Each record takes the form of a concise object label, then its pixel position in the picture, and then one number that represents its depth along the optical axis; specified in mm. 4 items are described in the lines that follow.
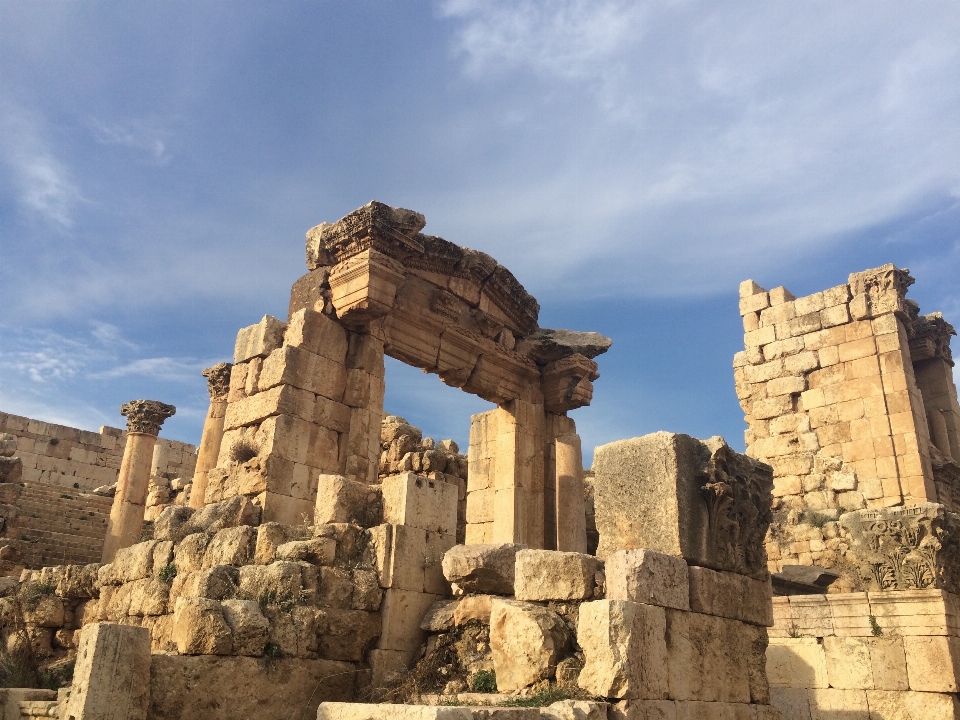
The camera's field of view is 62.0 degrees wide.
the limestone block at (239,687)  5254
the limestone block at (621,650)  4711
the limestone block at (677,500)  5727
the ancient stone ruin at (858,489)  7891
